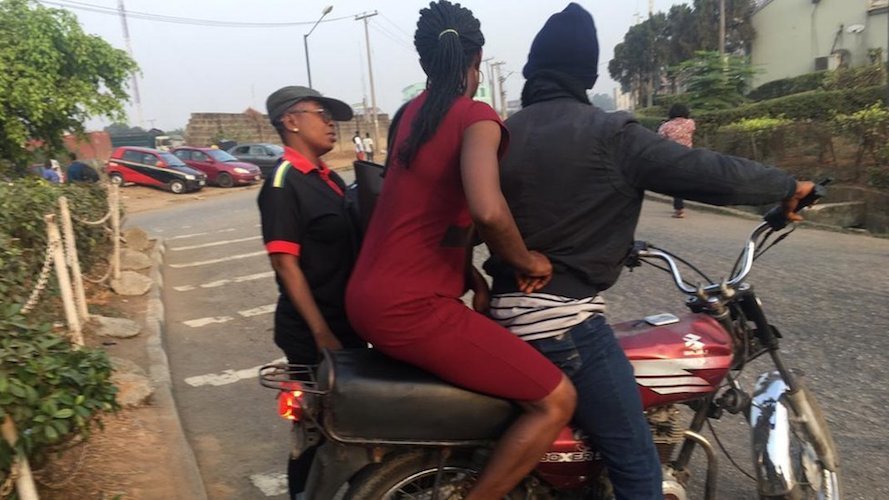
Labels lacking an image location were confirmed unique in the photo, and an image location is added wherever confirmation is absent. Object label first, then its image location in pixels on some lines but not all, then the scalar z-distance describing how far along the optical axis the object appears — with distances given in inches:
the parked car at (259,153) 1118.4
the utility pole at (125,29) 1778.5
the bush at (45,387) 95.3
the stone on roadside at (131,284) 316.8
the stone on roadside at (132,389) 175.3
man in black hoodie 83.4
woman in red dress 78.7
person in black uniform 105.8
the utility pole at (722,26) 1219.4
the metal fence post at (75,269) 234.1
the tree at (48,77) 396.2
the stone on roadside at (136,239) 443.8
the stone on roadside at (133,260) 382.6
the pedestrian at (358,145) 1165.4
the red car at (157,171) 940.6
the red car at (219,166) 992.9
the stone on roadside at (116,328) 245.0
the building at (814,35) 1122.0
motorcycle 83.0
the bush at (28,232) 161.3
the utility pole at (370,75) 1590.8
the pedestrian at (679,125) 405.7
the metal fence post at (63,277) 186.4
